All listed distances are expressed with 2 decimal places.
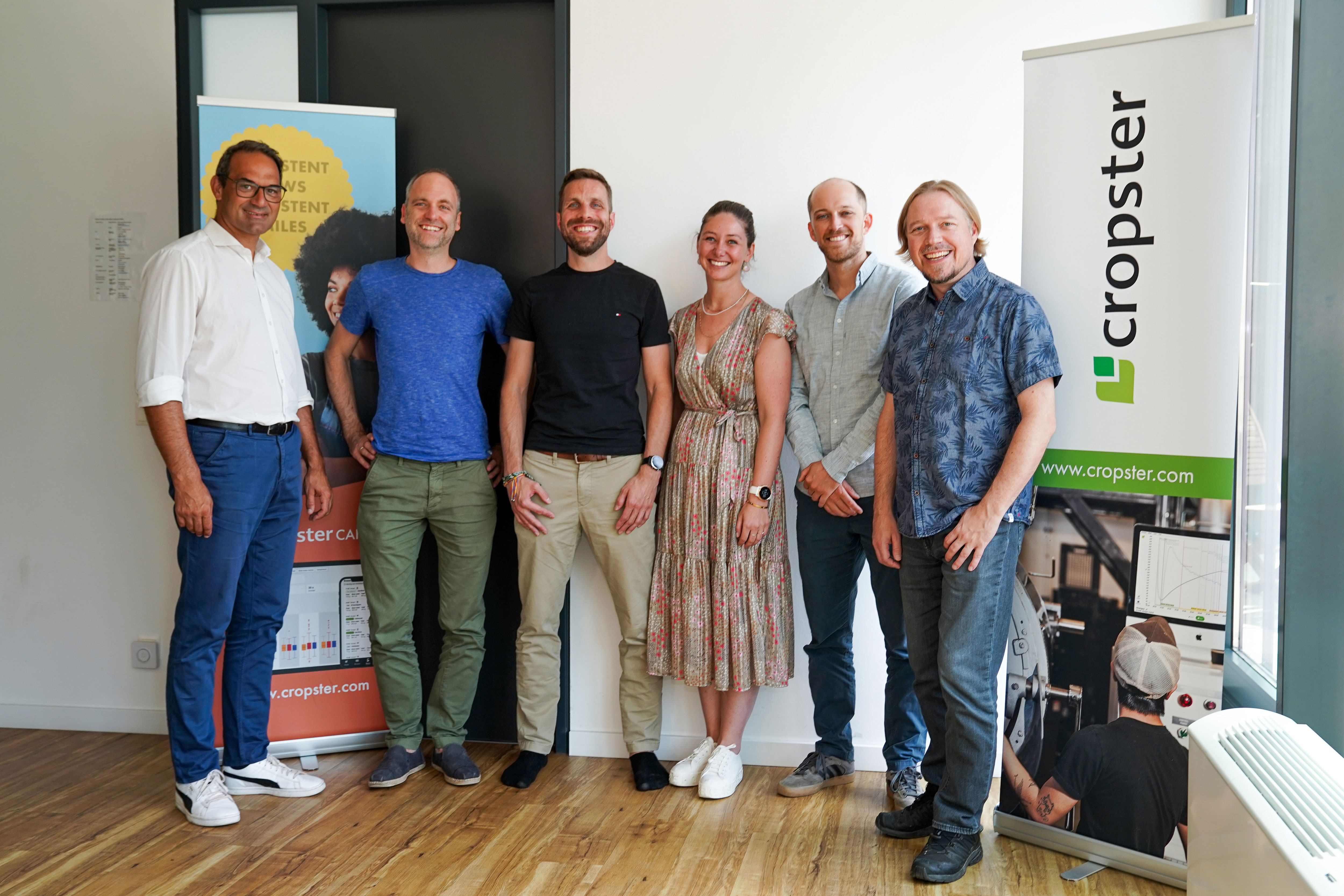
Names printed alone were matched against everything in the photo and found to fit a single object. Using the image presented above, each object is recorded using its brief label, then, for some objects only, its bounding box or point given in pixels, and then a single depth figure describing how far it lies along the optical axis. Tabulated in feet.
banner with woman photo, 10.04
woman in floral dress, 9.18
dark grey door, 10.66
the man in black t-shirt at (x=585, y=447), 9.44
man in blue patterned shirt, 7.23
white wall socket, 11.05
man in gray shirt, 8.80
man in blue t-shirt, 9.52
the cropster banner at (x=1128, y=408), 7.16
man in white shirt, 8.28
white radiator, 3.96
